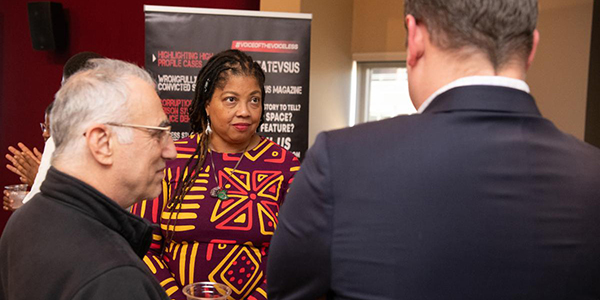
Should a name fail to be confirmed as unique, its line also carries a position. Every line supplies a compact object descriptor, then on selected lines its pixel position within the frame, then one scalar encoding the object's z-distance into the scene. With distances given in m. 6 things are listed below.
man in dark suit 0.78
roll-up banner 3.45
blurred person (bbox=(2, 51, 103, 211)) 2.42
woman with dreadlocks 1.85
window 6.04
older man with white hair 0.88
